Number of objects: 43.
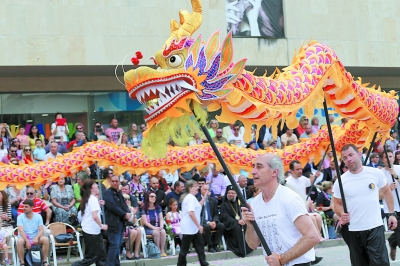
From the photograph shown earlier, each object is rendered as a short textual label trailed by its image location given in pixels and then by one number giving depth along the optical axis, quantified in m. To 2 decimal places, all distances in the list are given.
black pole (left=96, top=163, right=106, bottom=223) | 12.79
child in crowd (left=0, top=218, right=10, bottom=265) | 12.90
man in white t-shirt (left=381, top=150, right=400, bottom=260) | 11.80
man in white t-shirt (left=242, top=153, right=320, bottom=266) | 5.66
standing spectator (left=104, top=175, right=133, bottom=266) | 12.73
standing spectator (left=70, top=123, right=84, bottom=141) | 18.46
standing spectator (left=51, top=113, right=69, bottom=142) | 18.56
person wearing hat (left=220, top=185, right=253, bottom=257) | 15.21
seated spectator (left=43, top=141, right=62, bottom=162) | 16.22
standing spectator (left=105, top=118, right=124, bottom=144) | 18.17
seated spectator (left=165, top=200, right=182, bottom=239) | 15.06
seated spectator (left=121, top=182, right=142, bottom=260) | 14.32
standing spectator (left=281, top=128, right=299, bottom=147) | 18.40
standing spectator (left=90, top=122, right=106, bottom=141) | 18.26
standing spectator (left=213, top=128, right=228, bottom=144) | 17.55
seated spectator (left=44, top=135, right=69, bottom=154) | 16.86
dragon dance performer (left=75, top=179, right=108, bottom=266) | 12.24
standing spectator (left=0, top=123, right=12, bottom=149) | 17.24
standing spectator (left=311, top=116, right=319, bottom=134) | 20.64
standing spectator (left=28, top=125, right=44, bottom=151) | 17.38
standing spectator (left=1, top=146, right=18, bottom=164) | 15.81
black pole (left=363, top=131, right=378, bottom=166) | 11.01
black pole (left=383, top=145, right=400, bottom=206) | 11.69
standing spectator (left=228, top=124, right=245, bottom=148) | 18.14
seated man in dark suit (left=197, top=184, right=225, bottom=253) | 14.87
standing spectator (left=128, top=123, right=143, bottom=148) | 17.90
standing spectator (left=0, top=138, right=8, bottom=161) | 15.93
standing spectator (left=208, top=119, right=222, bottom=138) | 18.39
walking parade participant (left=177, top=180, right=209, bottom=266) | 12.97
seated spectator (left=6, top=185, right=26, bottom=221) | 14.36
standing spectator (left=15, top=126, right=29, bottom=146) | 17.05
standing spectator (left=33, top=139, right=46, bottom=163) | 16.41
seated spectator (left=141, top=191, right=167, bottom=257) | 14.65
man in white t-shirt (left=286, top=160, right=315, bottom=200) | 13.19
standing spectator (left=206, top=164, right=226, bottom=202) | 16.42
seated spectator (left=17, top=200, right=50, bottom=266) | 12.81
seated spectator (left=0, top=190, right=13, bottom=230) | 13.65
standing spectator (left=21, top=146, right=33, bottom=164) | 16.24
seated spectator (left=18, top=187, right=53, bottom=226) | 13.40
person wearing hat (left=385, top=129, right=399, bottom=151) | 20.72
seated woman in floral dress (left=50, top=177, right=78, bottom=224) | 14.38
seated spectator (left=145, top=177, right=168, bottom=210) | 15.35
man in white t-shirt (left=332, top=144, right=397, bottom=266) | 8.60
